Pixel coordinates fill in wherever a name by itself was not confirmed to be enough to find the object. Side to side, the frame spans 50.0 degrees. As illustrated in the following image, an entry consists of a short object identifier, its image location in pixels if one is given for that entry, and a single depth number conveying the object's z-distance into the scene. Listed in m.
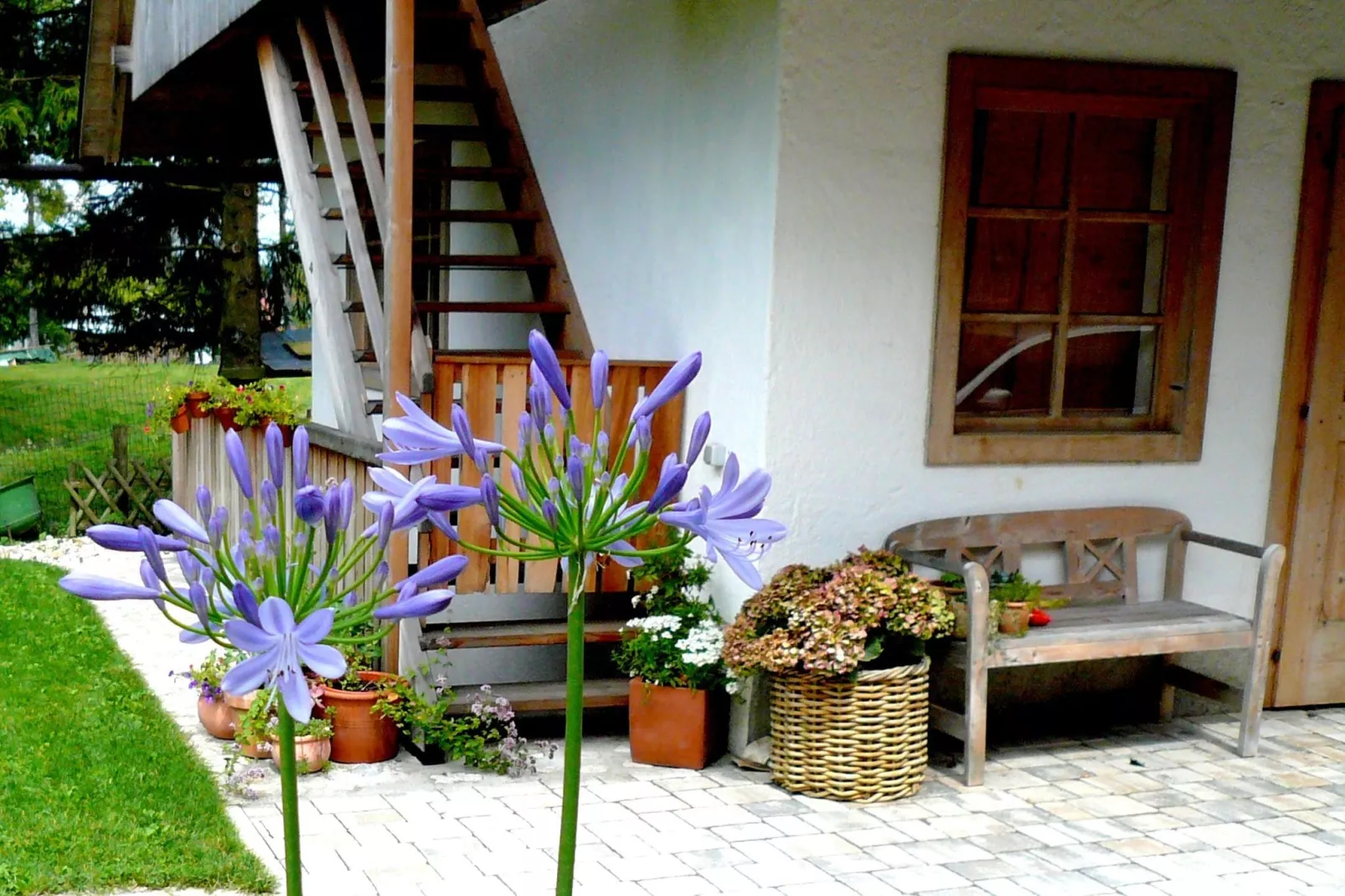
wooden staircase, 5.80
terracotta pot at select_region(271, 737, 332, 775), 5.36
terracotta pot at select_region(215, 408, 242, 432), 8.62
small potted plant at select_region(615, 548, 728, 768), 5.56
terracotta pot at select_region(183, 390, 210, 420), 9.13
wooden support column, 5.46
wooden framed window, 5.80
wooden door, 6.20
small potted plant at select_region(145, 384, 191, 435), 9.66
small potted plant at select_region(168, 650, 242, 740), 5.75
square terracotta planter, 5.55
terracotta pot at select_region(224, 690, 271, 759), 5.41
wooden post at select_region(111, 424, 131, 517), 12.35
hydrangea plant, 5.06
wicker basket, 5.15
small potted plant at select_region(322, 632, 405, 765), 5.52
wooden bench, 5.36
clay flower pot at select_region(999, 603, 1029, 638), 5.40
